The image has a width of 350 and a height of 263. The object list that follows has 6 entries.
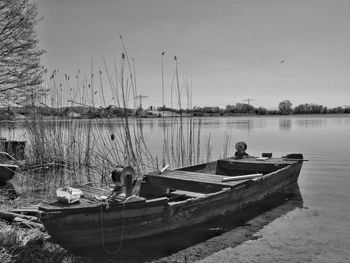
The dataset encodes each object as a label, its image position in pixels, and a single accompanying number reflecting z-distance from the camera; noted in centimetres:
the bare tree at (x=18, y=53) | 1162
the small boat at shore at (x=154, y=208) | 441
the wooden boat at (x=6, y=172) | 893
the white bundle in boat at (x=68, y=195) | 459
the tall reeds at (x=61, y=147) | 1062
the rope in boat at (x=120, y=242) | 467
